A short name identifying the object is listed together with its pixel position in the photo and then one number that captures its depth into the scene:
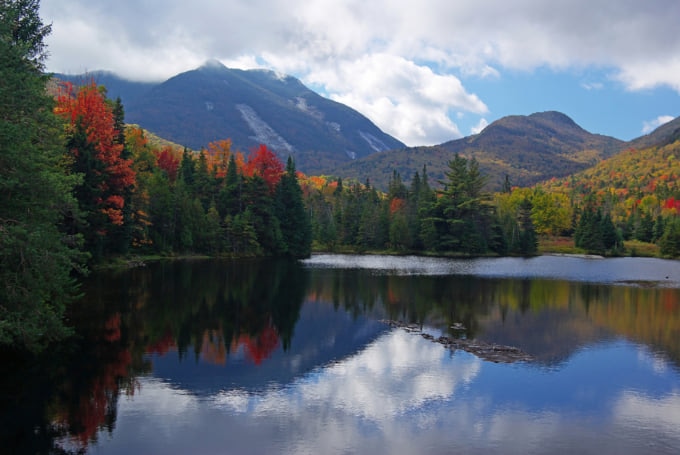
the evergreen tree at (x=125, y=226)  61.19
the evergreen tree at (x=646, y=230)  143.45
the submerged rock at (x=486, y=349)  26.41
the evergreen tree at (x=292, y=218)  96.06
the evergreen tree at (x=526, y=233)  120.50
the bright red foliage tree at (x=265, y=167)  100.38
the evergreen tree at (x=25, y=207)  18.53
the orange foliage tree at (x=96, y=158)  50.69
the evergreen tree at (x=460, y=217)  113.81
